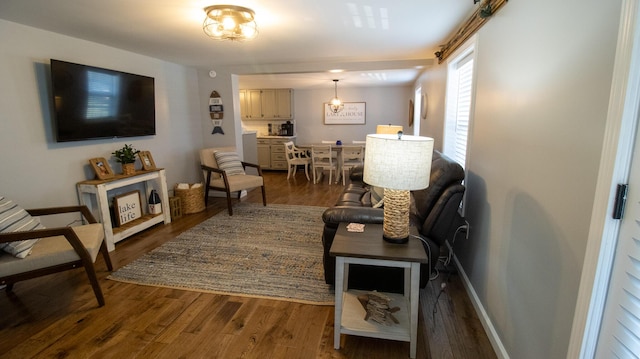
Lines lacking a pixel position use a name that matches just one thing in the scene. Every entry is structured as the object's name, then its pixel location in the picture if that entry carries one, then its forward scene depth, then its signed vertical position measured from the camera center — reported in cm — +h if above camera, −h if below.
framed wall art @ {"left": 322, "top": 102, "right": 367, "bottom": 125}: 768 +35
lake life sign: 326 -91
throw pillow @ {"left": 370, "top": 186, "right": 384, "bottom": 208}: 269 -61
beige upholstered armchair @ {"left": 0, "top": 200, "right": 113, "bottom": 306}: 185 -82
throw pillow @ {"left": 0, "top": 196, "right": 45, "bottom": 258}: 189 -67
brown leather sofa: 199 -63
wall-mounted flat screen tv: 270 +24
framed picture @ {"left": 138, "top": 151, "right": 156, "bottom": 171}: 360 -41
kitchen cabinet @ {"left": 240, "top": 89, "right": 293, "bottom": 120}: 760 +62
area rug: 229 -120
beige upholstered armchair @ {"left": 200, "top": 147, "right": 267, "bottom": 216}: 412 -65
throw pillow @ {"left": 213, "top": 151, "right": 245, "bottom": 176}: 444 -53
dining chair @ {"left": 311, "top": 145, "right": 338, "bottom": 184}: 597 -57
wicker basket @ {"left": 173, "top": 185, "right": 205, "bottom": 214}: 411 -98
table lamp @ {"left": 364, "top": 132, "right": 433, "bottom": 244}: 149 -19
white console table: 290 -78
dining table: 610 -53
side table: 153 -73
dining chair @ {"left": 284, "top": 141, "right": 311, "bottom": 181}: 641 -65
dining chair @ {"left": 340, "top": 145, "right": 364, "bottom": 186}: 575 -52
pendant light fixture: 686 +56
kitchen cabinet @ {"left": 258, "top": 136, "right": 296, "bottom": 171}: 740 -61
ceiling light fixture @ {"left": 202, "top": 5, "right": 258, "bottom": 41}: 217 +81
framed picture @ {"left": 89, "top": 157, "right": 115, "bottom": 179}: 303 -43
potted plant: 328 -36
